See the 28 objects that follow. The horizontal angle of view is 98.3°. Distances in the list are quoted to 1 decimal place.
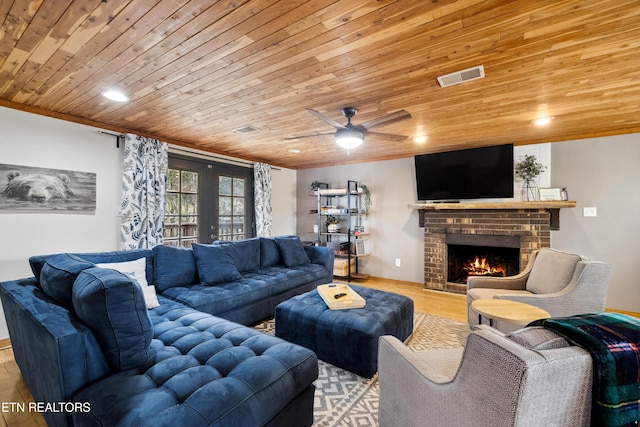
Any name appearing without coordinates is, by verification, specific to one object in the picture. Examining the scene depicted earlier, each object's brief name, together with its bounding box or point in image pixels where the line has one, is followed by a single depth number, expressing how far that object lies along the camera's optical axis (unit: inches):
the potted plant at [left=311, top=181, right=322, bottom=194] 224.8
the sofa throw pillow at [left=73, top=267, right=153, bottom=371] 50.5
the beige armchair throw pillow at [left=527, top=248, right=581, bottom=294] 94.6
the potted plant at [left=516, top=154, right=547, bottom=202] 153.3
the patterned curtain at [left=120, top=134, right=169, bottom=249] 136.6
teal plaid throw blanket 28.5
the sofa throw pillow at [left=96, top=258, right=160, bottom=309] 88.1
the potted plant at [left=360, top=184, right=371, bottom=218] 207.2
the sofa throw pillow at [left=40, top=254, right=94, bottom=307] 61.7
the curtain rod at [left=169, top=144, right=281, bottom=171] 163.9
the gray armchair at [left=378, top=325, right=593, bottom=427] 28.7
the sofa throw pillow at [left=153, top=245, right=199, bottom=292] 109.8
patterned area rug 65.9
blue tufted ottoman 81.2
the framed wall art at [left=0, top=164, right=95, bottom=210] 107.3
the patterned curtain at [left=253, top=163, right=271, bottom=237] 207.8
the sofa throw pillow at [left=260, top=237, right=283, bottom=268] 153.6
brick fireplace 151.0
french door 165.3
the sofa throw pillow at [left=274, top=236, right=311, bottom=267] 158.6
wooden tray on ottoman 94.3
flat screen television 157.6
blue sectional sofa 44.0
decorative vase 155.9
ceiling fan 90.1
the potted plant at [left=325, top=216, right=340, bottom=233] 216.7
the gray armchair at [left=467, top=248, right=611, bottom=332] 86.1
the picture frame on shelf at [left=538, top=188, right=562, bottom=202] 148.5
